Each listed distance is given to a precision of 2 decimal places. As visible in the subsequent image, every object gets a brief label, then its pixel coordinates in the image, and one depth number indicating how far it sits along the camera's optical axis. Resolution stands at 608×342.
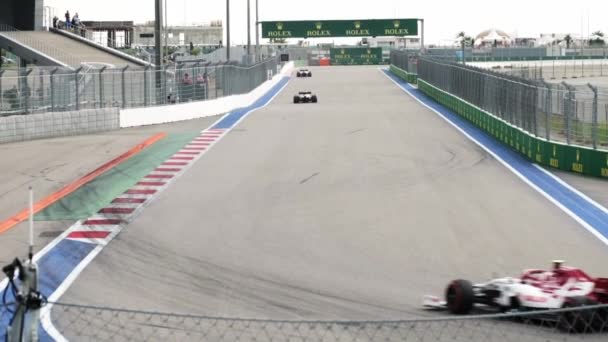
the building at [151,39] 173.49
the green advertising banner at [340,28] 127.75
